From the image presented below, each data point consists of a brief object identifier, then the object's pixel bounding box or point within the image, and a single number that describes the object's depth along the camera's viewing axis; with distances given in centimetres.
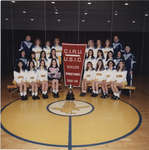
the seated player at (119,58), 476
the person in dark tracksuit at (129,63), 495
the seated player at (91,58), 505
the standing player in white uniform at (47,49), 549
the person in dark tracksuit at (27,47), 552
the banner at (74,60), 429
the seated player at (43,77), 465
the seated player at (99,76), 478
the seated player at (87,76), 486
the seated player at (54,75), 472
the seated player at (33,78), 458
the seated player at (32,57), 474
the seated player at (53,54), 491
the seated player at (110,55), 481
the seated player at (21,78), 450
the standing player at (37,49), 548
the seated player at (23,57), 485
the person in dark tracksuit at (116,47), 531
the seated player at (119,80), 461
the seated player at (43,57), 489
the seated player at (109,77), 471
